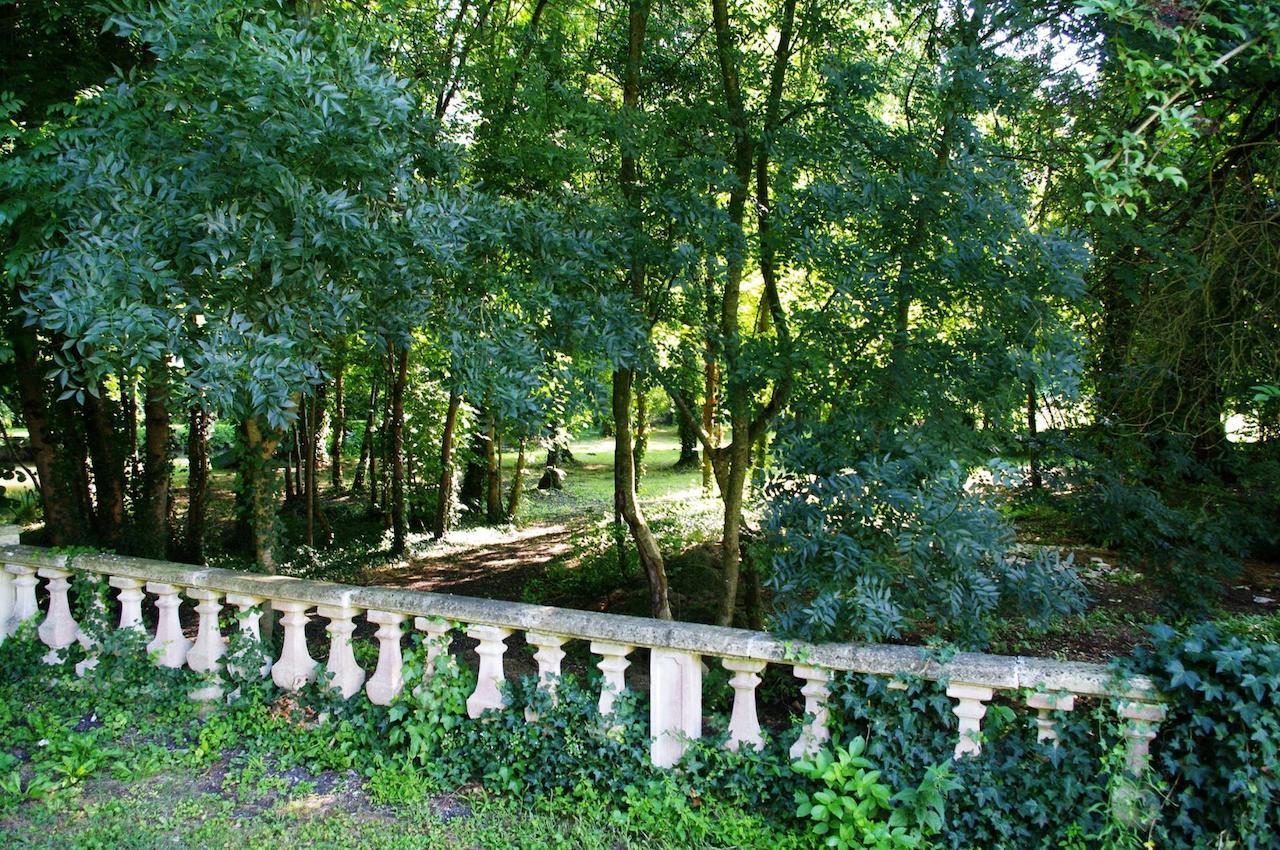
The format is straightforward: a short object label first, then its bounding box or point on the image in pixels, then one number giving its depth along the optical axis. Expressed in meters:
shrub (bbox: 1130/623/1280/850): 2.82
